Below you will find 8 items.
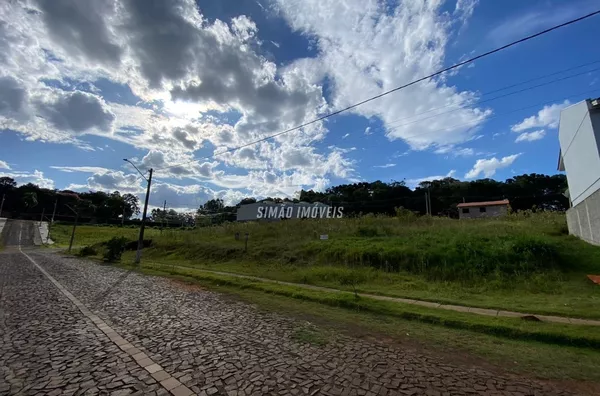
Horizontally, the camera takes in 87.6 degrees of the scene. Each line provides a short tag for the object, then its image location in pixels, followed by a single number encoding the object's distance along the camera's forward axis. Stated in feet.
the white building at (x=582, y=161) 45.93
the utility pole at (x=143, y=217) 78.62
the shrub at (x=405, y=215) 80.66
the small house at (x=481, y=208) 165.17
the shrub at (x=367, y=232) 68.08
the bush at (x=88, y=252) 113.99
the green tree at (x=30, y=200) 299.56
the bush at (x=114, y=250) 92.32
